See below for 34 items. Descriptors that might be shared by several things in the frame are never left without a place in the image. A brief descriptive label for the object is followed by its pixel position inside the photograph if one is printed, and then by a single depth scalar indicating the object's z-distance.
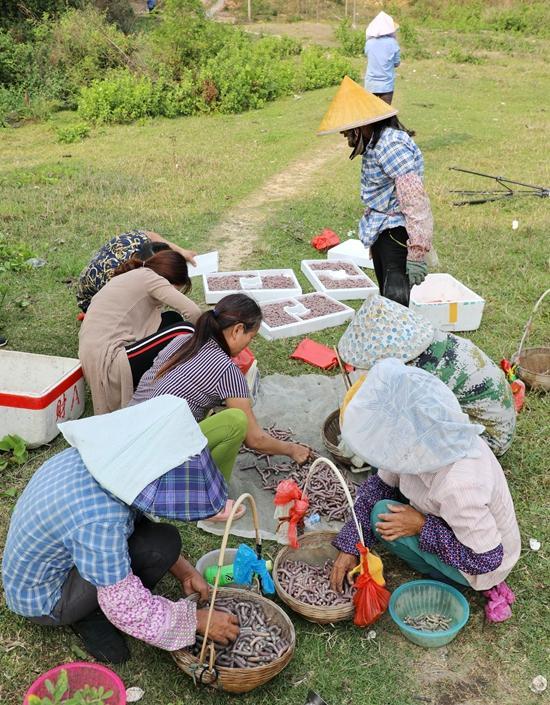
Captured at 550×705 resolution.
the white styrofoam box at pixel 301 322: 5.61
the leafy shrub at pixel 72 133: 12.79
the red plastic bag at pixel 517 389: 4.51
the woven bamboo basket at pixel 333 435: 4.04
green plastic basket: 2.95
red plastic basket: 2.49
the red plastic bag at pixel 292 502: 3.23
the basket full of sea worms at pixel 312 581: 2.96
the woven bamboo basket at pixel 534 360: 4.85
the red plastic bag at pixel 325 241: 7.43
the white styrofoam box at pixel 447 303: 5.42
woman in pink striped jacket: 2.74
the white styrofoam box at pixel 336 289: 6.27
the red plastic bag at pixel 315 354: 5.21
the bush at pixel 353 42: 18.94
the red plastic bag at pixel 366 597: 2.87
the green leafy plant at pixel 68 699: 2.30
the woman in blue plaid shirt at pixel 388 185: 4.48
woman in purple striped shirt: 3.56
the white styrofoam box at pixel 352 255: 7.03
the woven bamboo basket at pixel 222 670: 2.58
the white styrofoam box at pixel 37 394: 4.06
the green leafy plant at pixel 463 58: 18.61
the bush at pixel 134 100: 13.91
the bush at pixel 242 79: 14.40
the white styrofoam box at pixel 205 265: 6.86
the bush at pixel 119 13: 19.64
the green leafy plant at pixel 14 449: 4.08
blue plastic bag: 2.86
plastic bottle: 3.16
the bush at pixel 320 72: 15.89
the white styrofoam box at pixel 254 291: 6.21
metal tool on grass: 8.66
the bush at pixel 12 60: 15.79
